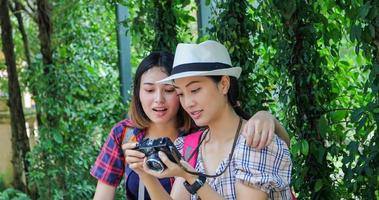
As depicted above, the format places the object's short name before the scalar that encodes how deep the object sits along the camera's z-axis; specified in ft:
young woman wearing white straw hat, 6.55
